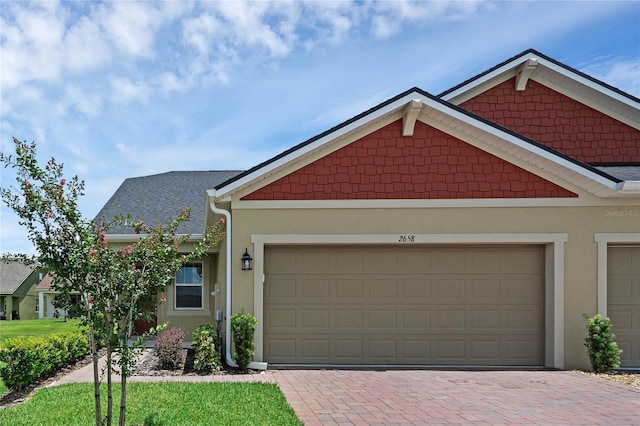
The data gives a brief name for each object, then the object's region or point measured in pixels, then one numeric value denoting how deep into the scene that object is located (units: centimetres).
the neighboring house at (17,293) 3866
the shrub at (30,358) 862
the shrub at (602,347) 963
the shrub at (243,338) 954
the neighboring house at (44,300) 3469
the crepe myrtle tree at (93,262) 511
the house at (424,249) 1012
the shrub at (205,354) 960
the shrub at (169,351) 999
